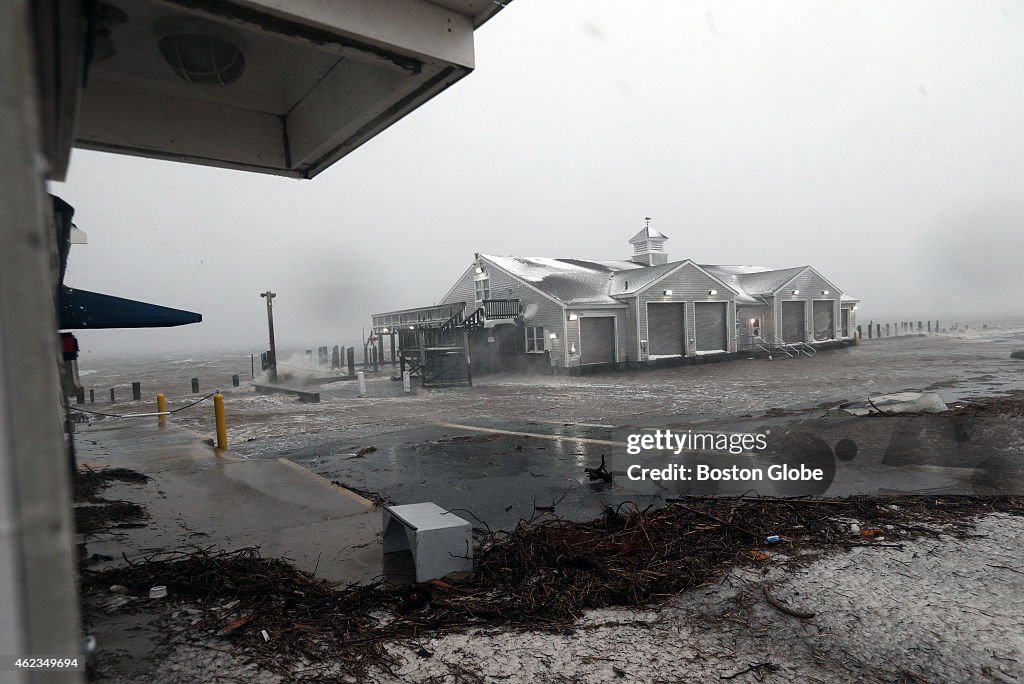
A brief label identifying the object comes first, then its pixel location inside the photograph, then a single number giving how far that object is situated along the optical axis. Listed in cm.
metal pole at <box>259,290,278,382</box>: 2772
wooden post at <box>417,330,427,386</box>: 2583
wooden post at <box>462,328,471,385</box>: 2479
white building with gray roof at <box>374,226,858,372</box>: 2939
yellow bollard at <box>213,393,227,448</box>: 1043
